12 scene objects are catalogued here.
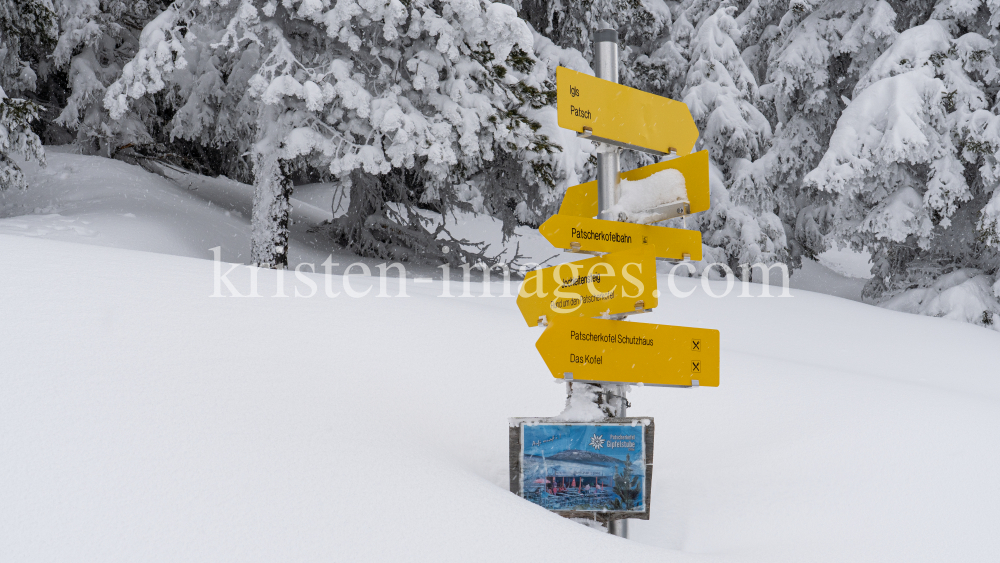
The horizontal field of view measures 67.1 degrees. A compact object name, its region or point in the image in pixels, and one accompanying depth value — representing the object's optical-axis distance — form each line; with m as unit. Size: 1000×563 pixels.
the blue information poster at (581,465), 3.52
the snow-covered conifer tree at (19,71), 9.05
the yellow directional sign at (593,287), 3.50
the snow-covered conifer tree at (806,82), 13.77
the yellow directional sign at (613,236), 3.39
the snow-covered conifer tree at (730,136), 14.77
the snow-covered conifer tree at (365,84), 8.38
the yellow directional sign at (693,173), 3.61
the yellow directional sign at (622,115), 3.47
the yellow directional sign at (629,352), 3.41
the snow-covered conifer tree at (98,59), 12.44
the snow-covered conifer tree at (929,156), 10.59
